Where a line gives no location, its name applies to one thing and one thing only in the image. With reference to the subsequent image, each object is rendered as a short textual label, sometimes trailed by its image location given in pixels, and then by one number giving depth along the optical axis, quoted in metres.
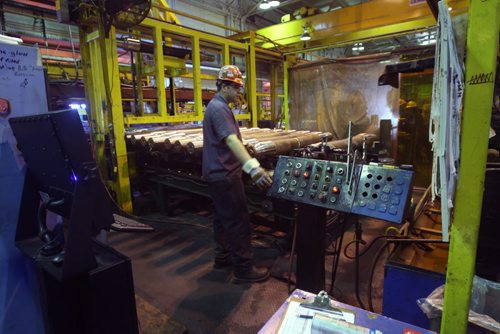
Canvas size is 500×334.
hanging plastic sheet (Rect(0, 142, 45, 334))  1.40
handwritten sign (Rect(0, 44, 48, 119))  1.36
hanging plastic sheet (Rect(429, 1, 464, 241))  0.74
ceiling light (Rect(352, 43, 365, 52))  11.25
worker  2.36
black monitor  1.05
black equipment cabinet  1.08
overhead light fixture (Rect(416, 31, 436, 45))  9.56
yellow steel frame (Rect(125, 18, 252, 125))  3.79
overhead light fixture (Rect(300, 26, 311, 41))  5.15
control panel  1.36
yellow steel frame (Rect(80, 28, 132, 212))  3.37
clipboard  0.85
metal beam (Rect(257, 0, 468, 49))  4.10
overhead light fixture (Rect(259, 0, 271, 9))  6.38
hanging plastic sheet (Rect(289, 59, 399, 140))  5.10
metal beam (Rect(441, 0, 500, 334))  0.69
